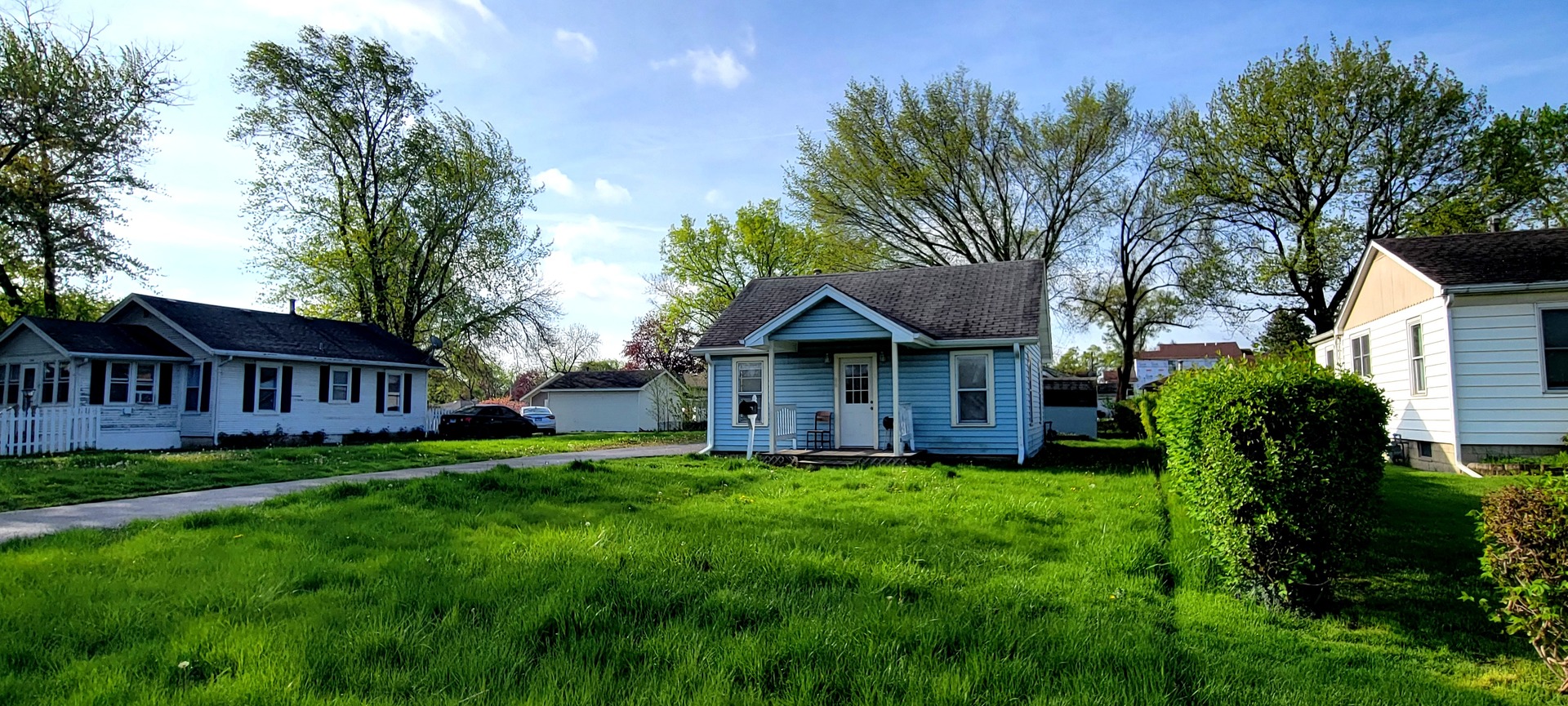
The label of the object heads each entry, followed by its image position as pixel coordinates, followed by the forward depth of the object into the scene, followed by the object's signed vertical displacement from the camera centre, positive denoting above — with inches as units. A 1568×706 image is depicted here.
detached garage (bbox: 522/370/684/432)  1514.5 +7.5
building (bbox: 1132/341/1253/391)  3973.9 +238.7
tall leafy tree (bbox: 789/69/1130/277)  1143.6 +362.0
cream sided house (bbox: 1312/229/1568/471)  491.2 +36.7
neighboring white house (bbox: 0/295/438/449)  786.8 +36.0
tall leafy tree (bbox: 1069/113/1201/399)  1148.5 +232.9
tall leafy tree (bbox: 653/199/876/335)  1434.5 +275.3
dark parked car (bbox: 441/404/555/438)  1176.8 -28.6
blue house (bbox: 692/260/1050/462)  598.2 +27.7
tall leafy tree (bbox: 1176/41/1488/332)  911.7 +315.7
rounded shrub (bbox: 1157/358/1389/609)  196.5 -18.4
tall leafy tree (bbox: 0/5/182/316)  842.8 +295.6
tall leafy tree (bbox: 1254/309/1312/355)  1154.0 +115.9
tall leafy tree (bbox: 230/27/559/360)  1208.8 +333.0
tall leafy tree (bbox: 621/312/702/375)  1716.3 +131.8
